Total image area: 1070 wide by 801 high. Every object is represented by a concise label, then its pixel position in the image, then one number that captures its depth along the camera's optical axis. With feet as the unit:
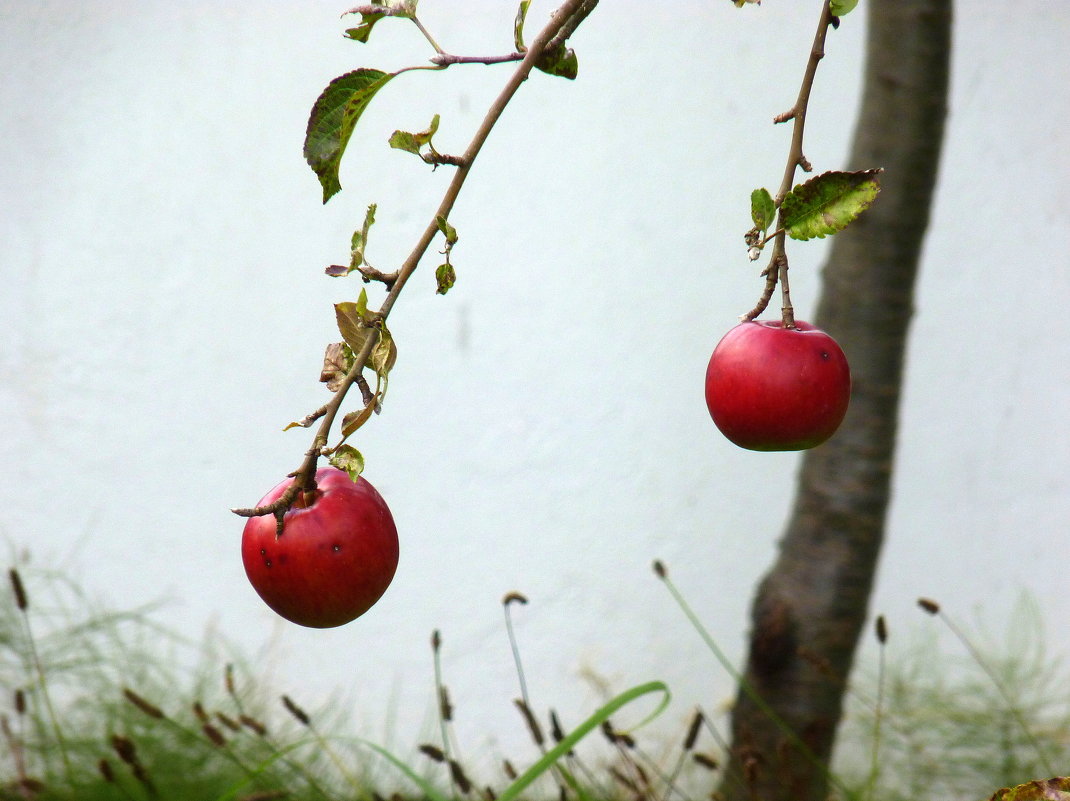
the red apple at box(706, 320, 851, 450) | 10.18
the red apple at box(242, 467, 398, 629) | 9.93
